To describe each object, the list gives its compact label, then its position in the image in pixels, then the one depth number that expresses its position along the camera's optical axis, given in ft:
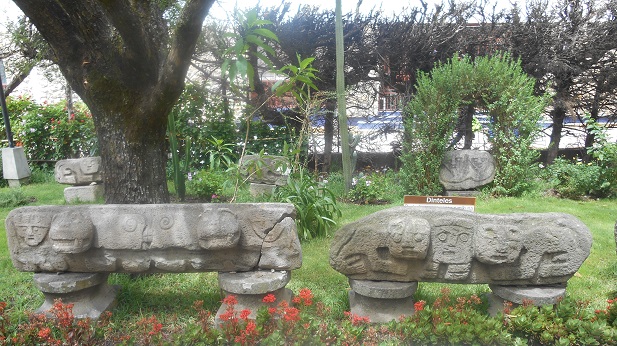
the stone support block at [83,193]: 21.22
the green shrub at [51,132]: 27.76
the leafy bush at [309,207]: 14.83
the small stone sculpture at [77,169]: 21.04
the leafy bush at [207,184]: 19.61
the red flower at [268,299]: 8.54
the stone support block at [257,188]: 20.62
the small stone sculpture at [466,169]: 21.99
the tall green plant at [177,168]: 16.19
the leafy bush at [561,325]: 7.97
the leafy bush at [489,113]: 21.30
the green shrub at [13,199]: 20.08
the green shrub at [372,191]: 20.66
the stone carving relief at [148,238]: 9.06
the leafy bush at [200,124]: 26.32
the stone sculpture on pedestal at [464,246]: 8.57
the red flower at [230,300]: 8.49
